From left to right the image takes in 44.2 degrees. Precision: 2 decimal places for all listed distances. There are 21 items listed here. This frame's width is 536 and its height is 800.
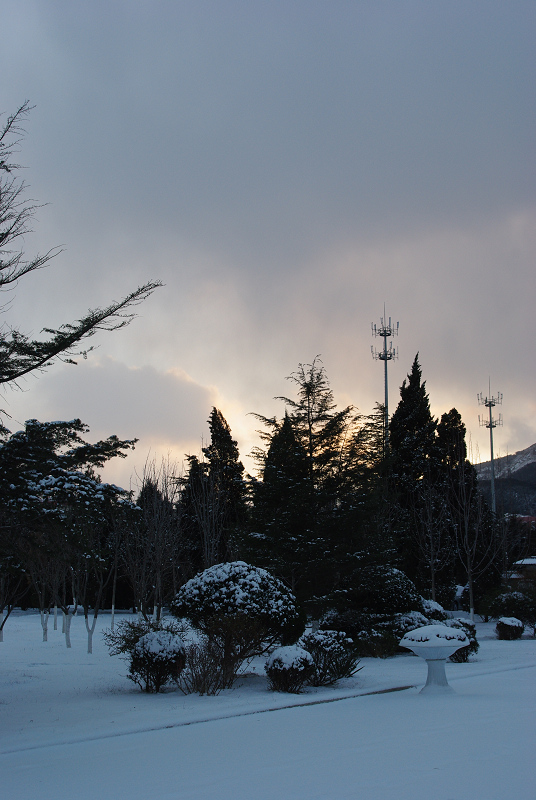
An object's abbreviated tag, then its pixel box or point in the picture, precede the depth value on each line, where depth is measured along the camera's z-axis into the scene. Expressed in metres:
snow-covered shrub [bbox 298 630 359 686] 11.84
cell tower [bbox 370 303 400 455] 38.97
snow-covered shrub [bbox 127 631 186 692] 11.18
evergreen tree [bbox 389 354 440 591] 29.38
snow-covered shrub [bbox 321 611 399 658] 17.58
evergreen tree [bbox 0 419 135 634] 9.45
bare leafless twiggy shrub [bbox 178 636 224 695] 10.91
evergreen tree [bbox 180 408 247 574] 30.98
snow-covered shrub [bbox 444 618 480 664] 15.89
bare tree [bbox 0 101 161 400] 9.70
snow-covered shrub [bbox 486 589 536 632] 24.17
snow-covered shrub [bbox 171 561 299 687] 11.56
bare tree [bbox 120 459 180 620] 24.35
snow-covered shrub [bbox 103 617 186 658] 11.98
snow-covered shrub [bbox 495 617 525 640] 21.95
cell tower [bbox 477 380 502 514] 54.16
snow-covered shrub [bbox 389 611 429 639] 18.28
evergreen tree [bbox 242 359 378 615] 18.67
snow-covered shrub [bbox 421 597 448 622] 19.88
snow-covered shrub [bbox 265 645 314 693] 11.04
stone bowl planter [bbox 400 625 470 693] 10.33
